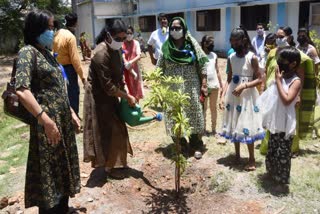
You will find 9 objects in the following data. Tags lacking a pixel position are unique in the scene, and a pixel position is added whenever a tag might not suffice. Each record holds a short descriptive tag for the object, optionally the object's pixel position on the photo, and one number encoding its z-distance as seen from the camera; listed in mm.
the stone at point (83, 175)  4066
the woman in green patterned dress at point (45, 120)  2492
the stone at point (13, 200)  3656
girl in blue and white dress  3732
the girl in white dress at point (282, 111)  3254
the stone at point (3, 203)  3654
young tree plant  3170
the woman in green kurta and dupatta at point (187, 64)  4118
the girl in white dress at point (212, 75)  5004
